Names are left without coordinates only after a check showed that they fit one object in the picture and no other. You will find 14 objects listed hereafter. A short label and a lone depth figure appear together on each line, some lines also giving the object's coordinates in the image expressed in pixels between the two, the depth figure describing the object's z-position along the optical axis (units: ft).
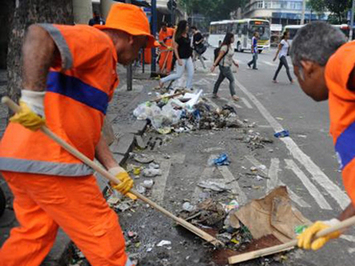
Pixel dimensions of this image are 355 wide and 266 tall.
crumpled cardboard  10.43
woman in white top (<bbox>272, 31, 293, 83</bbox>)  43.11
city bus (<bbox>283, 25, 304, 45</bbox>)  134.10
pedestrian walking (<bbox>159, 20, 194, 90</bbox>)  32.94
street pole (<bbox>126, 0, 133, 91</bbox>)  32.76
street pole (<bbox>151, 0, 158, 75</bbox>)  44.04
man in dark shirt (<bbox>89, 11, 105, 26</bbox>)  36.66
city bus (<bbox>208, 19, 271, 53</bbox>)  116.26
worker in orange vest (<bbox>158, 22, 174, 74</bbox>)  48.44
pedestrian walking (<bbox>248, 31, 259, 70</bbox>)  59.52
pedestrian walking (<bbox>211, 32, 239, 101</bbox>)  32.07
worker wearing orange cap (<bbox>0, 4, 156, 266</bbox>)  5.87
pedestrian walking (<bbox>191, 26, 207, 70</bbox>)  56.34
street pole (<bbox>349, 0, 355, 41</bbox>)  94.02
